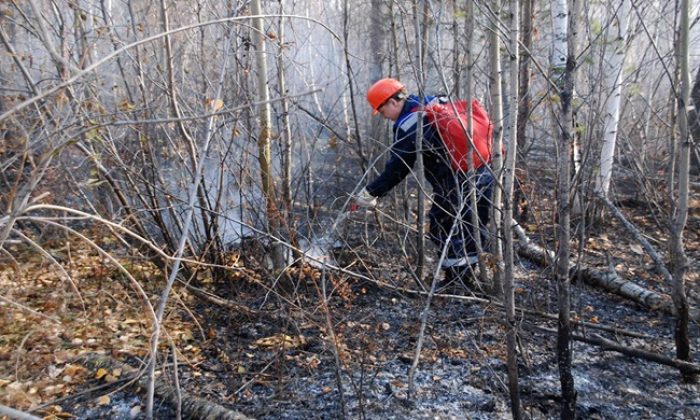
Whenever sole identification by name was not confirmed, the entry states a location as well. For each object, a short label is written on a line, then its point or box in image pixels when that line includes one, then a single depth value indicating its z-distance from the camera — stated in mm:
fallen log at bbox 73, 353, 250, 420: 2400
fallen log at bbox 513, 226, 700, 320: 3469
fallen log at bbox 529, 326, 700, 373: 2622
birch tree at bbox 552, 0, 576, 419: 1932
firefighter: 3652
